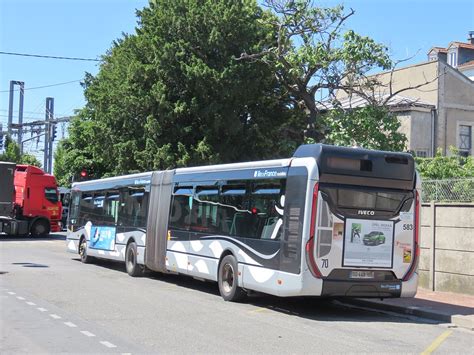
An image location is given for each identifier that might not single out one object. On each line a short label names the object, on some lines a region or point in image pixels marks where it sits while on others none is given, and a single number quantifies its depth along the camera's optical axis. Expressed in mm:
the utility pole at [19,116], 72194
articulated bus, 10672
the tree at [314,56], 18844
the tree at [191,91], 22828
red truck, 31161
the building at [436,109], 32109
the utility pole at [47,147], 67125
